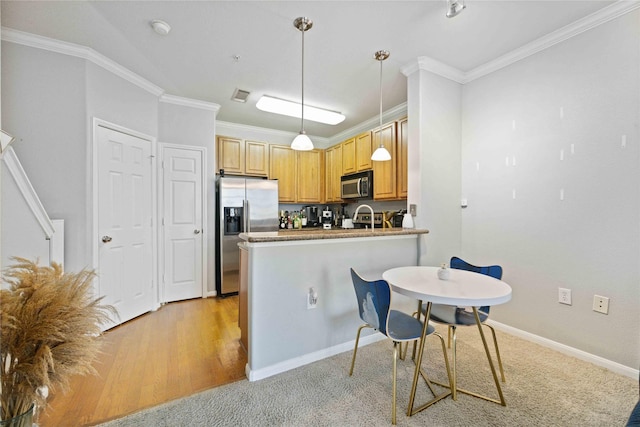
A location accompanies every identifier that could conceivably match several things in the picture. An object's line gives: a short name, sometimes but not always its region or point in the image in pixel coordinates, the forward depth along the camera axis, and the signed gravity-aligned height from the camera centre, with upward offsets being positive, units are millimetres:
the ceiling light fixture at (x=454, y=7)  1855 +1437
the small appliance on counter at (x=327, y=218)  5294 -98
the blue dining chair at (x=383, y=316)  1569 -643
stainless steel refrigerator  3865 -45
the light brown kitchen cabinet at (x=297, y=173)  4750 +730
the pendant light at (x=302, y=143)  2428 +638
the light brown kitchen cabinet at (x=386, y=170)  3477 +584
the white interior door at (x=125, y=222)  2723 -98
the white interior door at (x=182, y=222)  3551 -127
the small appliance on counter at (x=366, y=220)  4281 -113
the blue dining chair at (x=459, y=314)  1789 -716
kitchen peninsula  1924 -611
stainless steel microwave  3967 +433
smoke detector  2146 +1520
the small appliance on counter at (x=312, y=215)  5348 -39
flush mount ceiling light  3609 +1474
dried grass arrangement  644 -306
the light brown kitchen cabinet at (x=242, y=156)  4230 +932
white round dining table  1396 -437
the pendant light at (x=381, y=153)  2617 +596
